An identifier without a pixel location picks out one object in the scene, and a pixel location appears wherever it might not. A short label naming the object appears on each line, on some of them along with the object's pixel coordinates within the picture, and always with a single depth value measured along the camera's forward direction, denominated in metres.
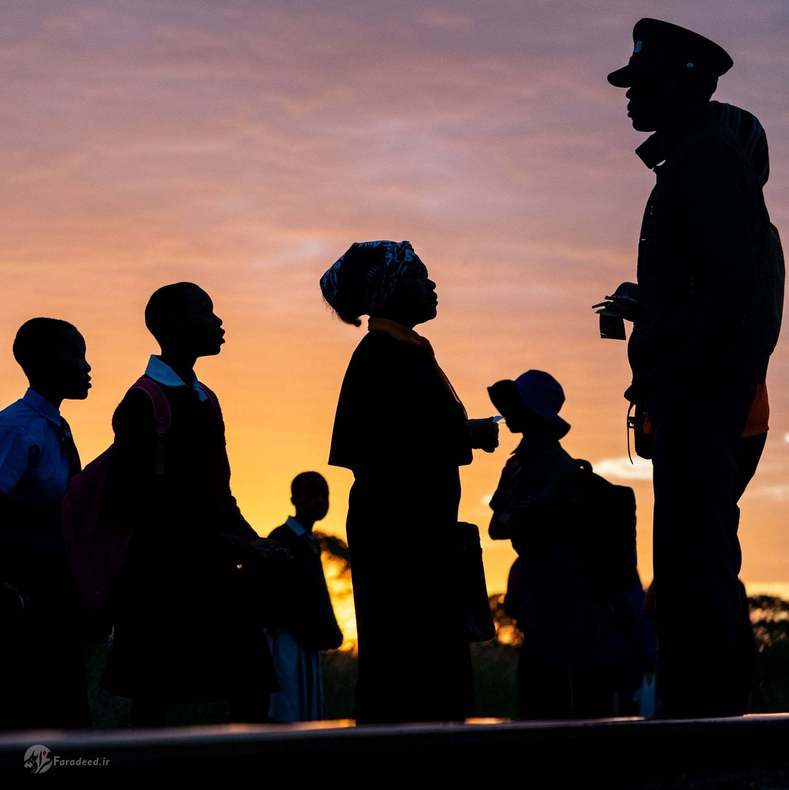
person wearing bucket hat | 7.84
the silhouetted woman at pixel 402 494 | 5.67
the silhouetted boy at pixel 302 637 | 10.70
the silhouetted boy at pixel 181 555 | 5.86
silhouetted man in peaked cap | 5.48
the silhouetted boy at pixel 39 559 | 6.10
